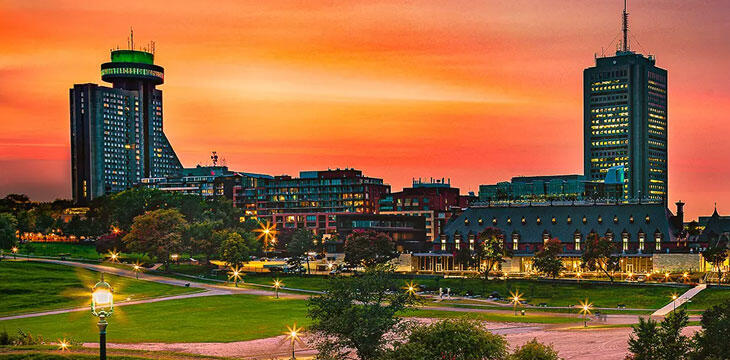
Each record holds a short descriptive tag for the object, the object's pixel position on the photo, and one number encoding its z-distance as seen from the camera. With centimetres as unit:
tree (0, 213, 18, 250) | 18700
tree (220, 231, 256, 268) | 17975
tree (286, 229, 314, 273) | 19689
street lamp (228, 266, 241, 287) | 17015
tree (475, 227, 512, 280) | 17588
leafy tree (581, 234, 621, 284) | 16000
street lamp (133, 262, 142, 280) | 17225
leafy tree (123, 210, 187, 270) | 18688
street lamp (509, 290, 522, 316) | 13884
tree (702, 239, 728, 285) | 15575
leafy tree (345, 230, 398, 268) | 18088
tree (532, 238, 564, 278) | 15612
